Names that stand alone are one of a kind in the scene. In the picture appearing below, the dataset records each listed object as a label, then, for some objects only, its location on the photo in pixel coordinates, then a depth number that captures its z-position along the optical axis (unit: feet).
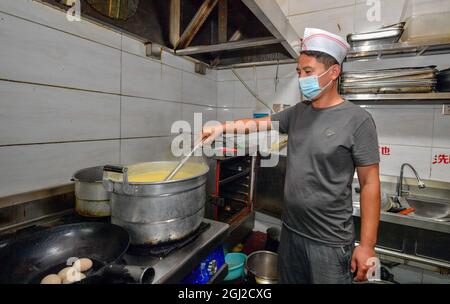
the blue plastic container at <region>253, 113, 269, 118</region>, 7.27
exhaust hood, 4.14
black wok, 2.28
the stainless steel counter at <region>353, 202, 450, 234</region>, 4.36
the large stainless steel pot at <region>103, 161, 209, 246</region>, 2.54
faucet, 5.85
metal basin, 5.69
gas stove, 2.51
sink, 5.50
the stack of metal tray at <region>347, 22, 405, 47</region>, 5.16
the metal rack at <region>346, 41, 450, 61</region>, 5.11
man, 3.28
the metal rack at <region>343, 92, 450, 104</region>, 4.93
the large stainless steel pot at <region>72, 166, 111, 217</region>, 3.15
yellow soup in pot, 3.38
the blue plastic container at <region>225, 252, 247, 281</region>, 5.41
